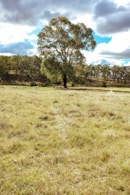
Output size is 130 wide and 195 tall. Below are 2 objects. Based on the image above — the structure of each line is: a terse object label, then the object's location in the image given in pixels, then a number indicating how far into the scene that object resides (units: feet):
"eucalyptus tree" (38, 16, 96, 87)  105.15
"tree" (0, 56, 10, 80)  213.66
